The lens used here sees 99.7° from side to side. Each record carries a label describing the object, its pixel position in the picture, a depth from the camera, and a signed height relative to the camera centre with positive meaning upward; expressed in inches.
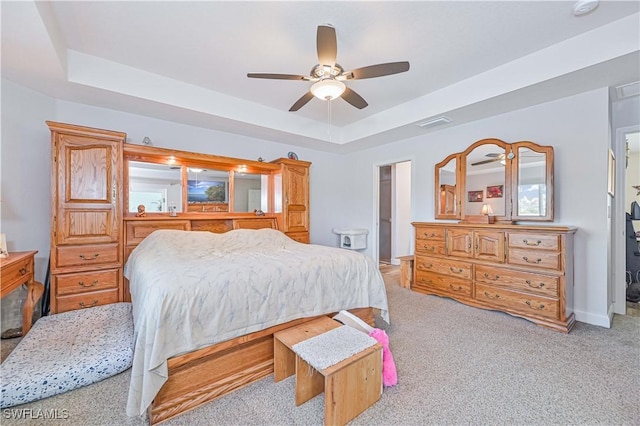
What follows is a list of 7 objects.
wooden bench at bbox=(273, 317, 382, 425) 58.3 -40.2
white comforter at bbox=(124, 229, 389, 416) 60.2 -22.8
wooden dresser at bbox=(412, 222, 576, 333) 109.2 -26.2
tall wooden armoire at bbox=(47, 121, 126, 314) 105.7 -2.0
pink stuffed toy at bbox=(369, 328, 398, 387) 72.9 -42.7
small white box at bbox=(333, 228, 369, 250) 208.1 -20.1
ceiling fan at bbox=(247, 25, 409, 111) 79.2 +47.0
